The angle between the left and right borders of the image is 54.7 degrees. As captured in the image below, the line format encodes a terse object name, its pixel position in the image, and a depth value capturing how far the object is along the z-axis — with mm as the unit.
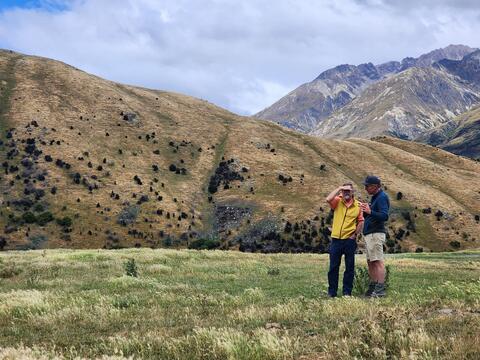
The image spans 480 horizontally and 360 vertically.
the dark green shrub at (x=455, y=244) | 92488
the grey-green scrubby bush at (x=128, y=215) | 88000
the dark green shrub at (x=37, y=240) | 75769
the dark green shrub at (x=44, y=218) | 81250
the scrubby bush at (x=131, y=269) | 19797
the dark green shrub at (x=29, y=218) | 80562
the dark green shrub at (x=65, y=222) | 81875
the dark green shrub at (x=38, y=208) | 84188
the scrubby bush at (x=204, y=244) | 84500
